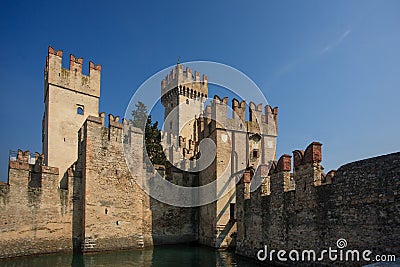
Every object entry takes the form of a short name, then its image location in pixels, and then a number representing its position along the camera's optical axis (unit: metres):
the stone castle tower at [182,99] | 44.00
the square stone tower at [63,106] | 23.69
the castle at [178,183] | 9.44
